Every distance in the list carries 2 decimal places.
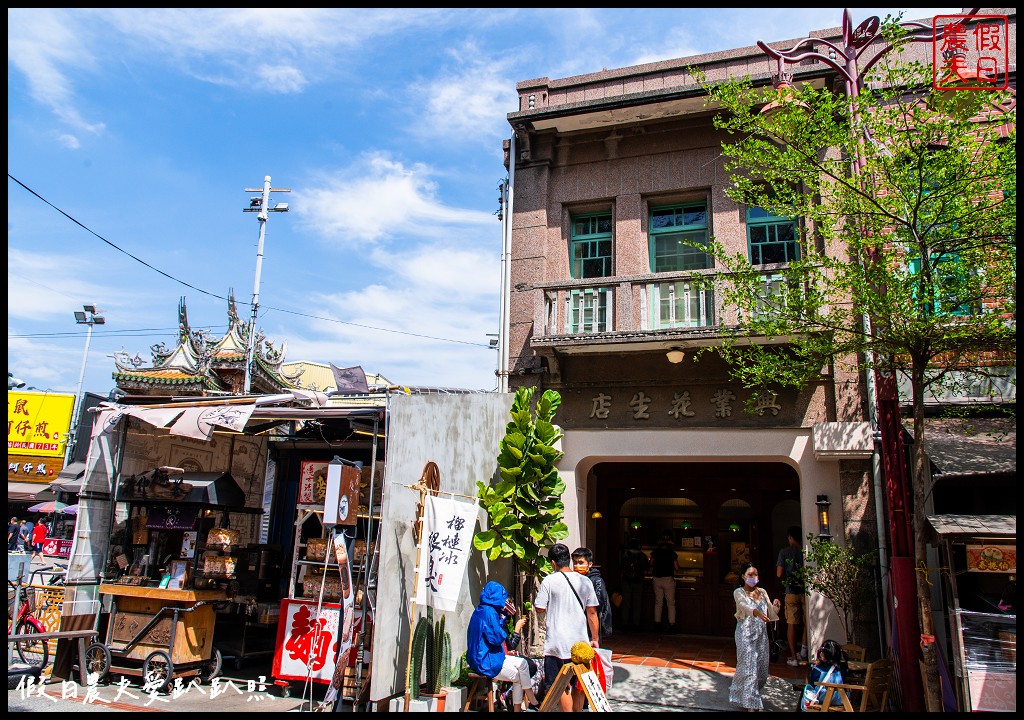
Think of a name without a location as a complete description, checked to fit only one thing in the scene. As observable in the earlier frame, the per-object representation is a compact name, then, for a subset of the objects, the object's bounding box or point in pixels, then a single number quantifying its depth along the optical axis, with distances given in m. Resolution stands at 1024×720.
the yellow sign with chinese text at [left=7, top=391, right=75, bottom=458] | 27.38
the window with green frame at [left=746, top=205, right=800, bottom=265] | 12.05
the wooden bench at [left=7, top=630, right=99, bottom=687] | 7.92
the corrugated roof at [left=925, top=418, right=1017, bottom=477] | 8.45
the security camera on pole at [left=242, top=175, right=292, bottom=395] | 21.16
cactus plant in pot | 8.20
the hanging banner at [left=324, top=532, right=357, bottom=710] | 7.90
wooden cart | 9.16
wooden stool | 8.26
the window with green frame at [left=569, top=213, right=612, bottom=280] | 13.04
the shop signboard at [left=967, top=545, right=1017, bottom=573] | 7.18
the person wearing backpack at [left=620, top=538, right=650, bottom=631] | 14.06
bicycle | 10.10
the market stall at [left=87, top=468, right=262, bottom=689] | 9.38
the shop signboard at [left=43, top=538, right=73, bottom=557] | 19.56
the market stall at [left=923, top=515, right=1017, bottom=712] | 6.47
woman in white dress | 8.34
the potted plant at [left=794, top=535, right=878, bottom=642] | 9.39
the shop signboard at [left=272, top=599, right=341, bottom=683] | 8.92
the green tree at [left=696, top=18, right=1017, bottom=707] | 7.30
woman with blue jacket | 7.52
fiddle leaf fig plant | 9.98
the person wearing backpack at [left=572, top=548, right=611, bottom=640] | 8.44
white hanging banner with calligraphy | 7.78
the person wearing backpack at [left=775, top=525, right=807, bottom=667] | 10.69
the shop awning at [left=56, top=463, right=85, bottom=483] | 12.34
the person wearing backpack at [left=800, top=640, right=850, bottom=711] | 7.61
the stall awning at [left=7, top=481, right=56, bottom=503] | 26.97
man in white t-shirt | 7.40
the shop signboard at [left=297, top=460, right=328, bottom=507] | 11.19
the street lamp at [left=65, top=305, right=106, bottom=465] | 31.53
